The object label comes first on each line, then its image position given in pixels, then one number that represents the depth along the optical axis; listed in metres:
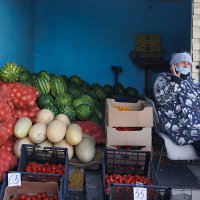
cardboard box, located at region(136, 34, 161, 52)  7.16
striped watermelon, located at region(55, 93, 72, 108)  4.85
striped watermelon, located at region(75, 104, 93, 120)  4.80
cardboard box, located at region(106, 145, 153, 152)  3.92
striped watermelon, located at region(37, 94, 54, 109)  4.73
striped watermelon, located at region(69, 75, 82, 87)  5.89
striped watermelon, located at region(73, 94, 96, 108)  4.96
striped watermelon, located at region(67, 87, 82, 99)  5.30
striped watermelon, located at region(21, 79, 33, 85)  4.87
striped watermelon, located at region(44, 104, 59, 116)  4.69
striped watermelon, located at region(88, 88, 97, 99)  5.75
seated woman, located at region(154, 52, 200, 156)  3.86
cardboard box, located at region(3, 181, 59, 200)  3.20
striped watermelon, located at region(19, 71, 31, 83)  4.90
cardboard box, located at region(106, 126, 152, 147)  3.87
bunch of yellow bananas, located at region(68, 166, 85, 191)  4.01
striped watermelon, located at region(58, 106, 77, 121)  4.78
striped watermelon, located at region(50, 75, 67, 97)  5.14
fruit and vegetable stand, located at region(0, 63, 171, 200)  3.25
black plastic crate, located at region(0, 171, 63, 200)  3.18
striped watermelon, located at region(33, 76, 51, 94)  5.04
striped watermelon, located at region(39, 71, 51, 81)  5.26
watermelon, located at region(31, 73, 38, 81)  5.16
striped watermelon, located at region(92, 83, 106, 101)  5.82
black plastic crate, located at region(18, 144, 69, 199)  3.74
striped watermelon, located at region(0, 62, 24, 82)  4.68
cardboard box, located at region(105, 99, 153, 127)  3.85
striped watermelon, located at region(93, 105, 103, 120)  5.02
